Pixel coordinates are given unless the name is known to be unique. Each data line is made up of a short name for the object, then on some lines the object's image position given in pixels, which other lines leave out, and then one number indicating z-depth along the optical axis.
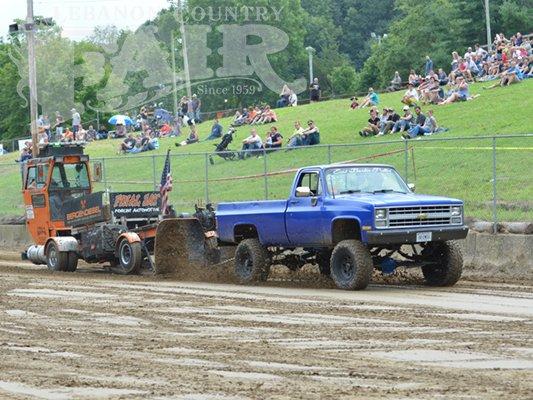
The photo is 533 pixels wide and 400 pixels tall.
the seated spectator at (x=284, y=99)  59.53
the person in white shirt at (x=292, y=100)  58.09
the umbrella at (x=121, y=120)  57.22
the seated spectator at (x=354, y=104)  48.54
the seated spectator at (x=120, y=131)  56.67
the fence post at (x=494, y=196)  21.70
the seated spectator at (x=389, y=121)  35.03
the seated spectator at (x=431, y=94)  39.84
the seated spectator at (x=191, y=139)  46.59
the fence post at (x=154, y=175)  31.11
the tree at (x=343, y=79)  102.28
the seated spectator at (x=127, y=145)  47.31
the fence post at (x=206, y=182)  29.68
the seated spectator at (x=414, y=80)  45.28
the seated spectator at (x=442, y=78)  44.53
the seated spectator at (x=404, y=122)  34.22
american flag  24.47
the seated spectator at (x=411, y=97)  39.50
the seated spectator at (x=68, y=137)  51.47
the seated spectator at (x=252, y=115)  48.53
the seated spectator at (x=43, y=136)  50.03
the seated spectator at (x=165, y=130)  53.40
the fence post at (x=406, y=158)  23.58
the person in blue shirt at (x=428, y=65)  46.73
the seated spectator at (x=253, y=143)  35.44
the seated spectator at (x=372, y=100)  45.72
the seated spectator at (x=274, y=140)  35.09
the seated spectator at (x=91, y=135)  59.03
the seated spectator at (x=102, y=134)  61.16
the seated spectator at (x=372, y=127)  36.09
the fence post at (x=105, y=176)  33.05
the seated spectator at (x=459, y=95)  39.28
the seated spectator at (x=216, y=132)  45.73
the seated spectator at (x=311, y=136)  33.94
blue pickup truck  18.47
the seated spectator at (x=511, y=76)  40.47
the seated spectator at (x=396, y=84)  54.03
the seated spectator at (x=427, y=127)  32.75
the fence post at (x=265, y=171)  27.16
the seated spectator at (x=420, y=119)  33.03
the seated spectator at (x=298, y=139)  33.91
